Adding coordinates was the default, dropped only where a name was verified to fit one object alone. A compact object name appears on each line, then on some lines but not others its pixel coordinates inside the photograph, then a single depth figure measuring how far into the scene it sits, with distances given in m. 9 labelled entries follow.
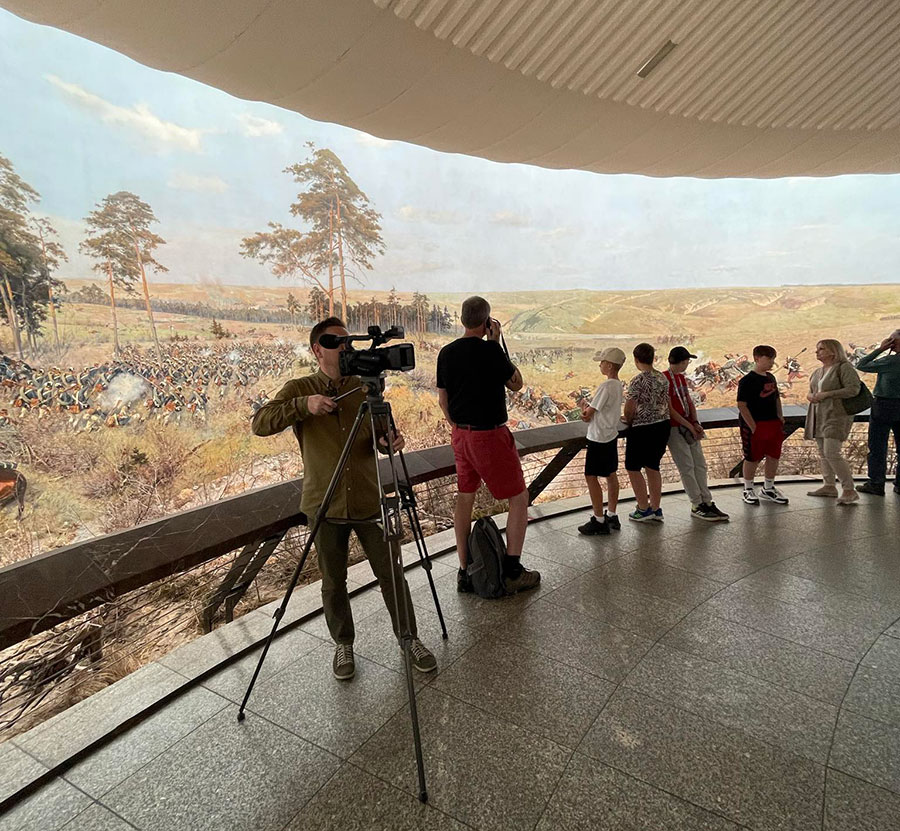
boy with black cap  3.03
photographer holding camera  1.99
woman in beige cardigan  3.22
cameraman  1.58
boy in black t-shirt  3.21
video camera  1.34
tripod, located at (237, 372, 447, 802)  1.36
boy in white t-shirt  2.76
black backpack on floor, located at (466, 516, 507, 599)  2.11
